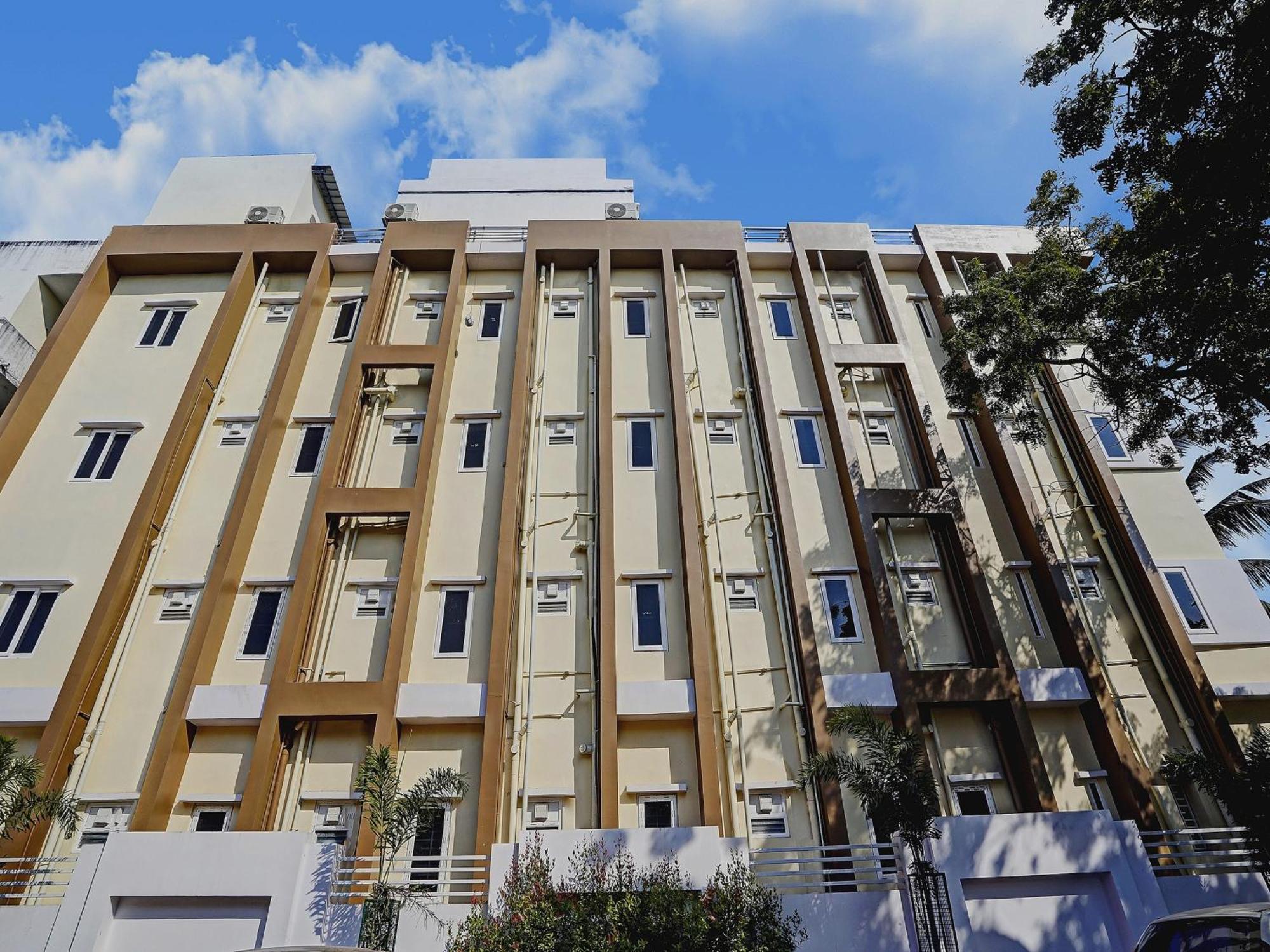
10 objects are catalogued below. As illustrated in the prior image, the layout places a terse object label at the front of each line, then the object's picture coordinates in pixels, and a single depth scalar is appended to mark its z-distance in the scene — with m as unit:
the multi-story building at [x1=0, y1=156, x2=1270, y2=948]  12.99
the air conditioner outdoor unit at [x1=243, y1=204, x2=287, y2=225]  19.50
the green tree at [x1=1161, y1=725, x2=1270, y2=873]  10.85
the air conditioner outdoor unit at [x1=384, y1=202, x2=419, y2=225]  19.83
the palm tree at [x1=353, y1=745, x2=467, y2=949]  10.10
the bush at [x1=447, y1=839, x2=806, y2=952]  9.05
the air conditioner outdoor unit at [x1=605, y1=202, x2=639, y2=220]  20.33
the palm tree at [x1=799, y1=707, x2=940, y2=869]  10.57
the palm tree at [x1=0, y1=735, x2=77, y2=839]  11.15
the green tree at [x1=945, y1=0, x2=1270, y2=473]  10.52
